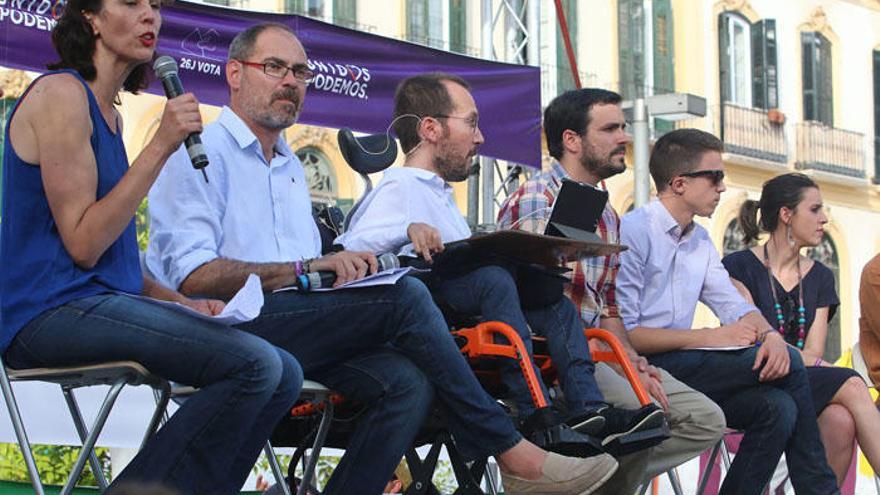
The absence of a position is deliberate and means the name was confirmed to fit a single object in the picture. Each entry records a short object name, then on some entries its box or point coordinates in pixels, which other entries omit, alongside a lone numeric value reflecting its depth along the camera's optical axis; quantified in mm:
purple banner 7289
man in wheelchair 4719
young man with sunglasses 6016
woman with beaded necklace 7094
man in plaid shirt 5469
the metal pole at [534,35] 11055
